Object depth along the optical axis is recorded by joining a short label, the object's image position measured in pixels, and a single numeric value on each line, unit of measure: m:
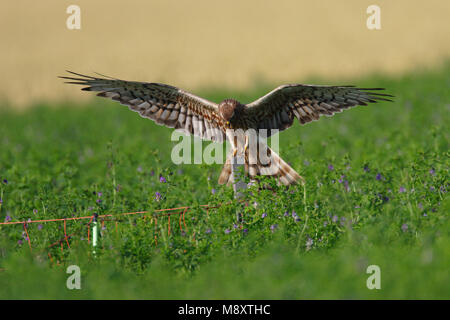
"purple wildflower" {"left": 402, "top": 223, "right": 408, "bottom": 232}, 11.56
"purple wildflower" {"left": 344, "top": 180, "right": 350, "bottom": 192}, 13.63
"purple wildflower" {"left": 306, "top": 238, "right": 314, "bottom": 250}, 11.70
